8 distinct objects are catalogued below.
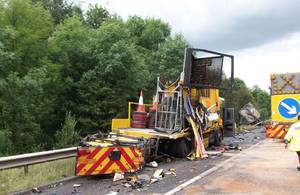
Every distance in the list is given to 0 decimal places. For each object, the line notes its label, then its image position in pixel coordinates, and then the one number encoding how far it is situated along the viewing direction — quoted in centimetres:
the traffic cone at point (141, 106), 866
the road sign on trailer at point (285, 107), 1083
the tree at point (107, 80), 1386
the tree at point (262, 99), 4557
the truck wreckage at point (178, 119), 697
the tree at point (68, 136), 1158
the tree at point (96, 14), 2297
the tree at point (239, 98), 2675
